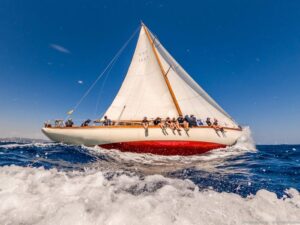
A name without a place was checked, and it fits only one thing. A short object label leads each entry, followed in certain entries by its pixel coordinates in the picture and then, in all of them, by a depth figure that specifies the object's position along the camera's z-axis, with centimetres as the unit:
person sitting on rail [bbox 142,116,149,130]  1480
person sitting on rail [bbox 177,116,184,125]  1614
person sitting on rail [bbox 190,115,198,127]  1522
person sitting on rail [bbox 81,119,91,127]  1825
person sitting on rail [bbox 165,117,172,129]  1480
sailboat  1470
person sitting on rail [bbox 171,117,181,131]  1459
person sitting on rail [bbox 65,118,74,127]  1875
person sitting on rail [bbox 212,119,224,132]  1517
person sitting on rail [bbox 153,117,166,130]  1634
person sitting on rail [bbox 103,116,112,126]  1823
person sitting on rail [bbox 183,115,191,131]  1465
